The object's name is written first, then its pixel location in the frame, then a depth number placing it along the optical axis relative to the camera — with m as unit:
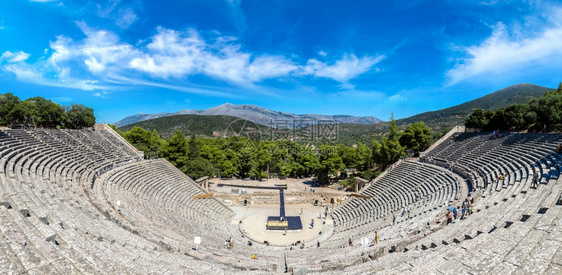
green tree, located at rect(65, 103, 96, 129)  37.66
